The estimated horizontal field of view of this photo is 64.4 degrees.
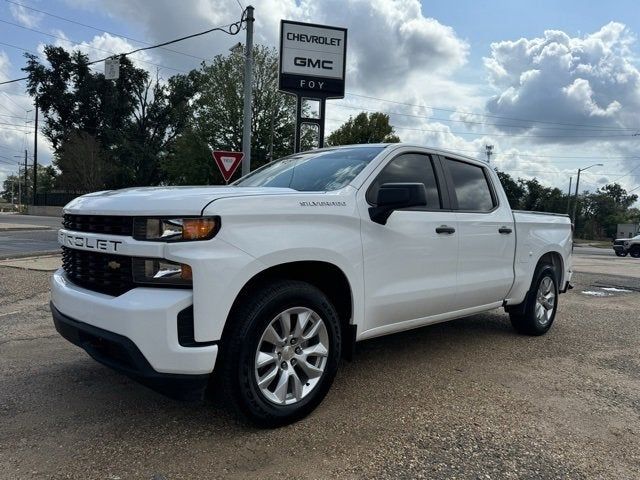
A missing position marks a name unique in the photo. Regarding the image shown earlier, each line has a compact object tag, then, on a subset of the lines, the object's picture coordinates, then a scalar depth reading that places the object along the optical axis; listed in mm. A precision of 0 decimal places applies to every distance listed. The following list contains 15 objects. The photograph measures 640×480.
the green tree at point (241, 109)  33125
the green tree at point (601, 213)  78875
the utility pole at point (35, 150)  49562
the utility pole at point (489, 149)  63506
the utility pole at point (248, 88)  14102
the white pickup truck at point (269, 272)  2699
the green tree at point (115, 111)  48375
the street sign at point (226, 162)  11625
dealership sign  14883
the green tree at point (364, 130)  42678
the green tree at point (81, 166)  43094
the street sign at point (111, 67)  16797
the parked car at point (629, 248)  25672
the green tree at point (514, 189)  74188
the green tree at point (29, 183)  57862
